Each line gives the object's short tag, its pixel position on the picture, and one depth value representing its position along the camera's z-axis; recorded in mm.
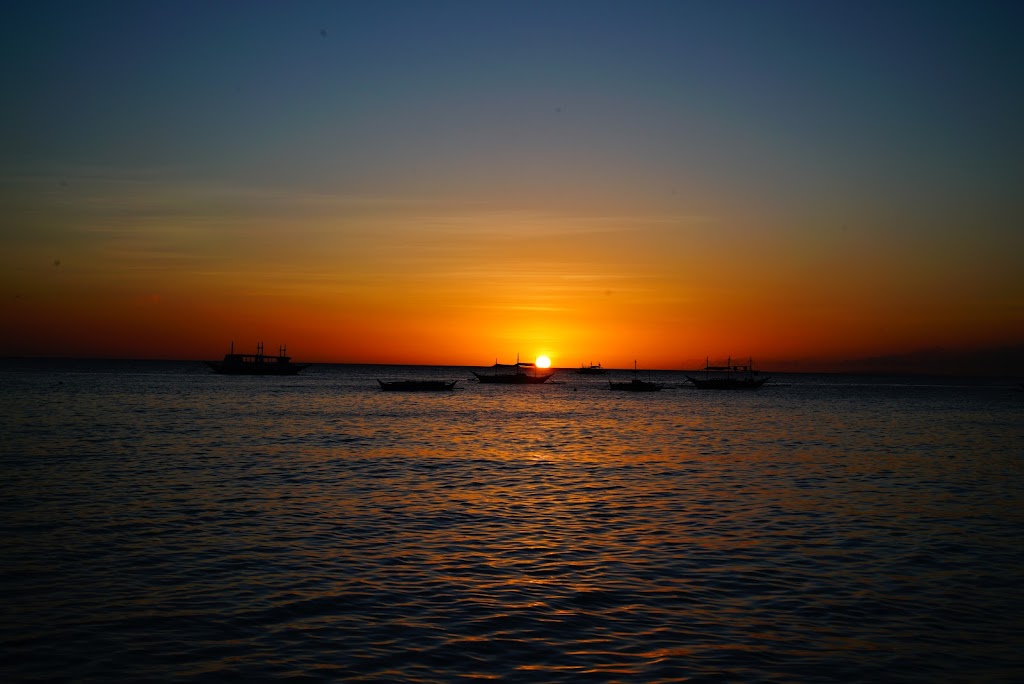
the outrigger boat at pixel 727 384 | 156000
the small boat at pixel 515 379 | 160750
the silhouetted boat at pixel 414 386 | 121812
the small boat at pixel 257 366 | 168875
